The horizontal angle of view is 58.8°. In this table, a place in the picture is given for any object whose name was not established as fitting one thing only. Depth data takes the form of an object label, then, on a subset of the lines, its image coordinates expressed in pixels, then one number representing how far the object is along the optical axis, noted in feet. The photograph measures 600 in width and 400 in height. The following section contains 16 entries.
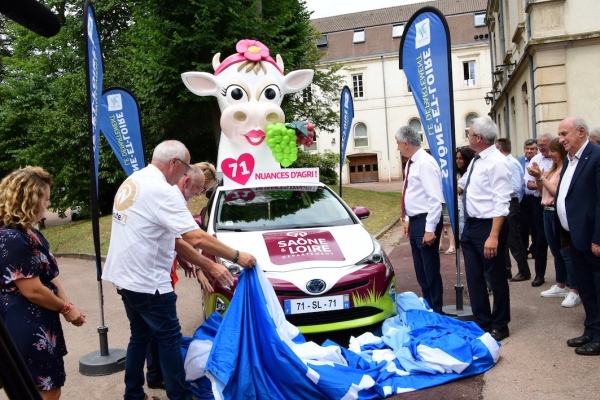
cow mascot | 28.68
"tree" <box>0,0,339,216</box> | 49.47
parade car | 15.34
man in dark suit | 14.82
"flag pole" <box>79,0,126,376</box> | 16.34
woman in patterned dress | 9.53
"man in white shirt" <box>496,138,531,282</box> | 23.85
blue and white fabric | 12.42
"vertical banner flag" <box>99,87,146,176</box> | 22.56
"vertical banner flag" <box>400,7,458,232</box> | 18.03
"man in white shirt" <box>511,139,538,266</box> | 24.67
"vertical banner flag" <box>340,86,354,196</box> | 39.58
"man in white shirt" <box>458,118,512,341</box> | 16.21
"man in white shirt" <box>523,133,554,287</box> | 22.37
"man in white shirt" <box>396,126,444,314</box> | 18.03
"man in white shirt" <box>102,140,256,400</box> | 11.54
